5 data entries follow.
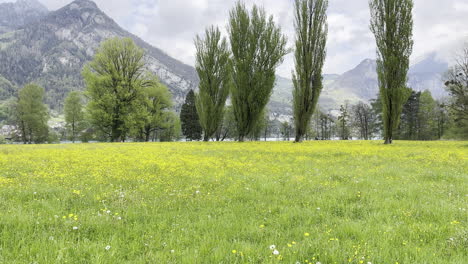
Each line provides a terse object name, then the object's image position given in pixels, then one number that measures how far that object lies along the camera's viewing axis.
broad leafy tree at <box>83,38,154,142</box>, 38.63
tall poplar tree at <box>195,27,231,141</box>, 36.25
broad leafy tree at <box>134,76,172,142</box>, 47.58
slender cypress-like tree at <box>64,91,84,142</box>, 64.00
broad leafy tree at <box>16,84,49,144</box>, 55.01
